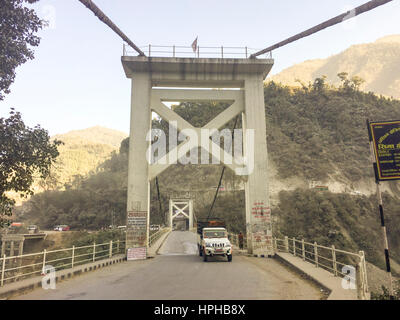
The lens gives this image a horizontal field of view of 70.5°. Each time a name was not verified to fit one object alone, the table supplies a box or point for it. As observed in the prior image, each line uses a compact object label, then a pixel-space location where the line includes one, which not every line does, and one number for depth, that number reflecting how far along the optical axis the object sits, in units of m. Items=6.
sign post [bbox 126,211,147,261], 15.18
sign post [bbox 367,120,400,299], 8.15
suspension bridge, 8.91
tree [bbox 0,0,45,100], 9.55
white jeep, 14.33
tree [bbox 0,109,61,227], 9.50
